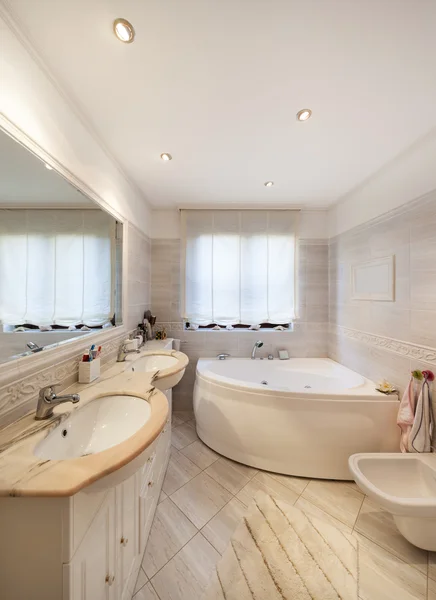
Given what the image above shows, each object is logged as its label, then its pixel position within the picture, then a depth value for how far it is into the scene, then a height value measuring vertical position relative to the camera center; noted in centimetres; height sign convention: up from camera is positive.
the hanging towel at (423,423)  139 -80
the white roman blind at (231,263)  253 +45
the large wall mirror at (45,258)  87 +23
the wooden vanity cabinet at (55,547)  55 -68
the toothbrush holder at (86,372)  116 -39
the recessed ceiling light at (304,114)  121 +109
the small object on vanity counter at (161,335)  234 -38
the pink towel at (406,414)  147 -78
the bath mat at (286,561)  102 -138
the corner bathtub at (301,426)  160 -97
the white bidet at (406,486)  108 -108
